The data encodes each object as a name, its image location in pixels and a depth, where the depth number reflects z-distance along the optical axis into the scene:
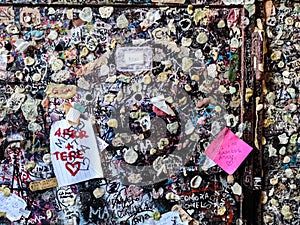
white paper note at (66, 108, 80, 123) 1.35
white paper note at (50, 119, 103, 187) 1.35
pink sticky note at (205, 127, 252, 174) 1.42
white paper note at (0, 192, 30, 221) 1.35
